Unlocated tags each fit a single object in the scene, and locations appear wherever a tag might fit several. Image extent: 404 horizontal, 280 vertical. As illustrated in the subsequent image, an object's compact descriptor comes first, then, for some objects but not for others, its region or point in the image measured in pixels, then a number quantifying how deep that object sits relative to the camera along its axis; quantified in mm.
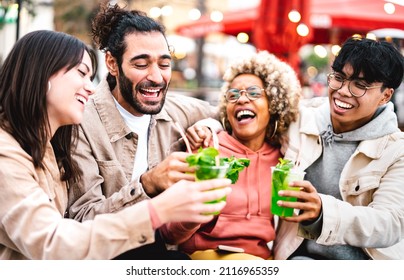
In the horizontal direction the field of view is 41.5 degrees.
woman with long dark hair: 1801
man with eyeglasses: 2430
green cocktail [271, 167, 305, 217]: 2211
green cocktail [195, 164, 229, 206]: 1899
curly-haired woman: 2684
